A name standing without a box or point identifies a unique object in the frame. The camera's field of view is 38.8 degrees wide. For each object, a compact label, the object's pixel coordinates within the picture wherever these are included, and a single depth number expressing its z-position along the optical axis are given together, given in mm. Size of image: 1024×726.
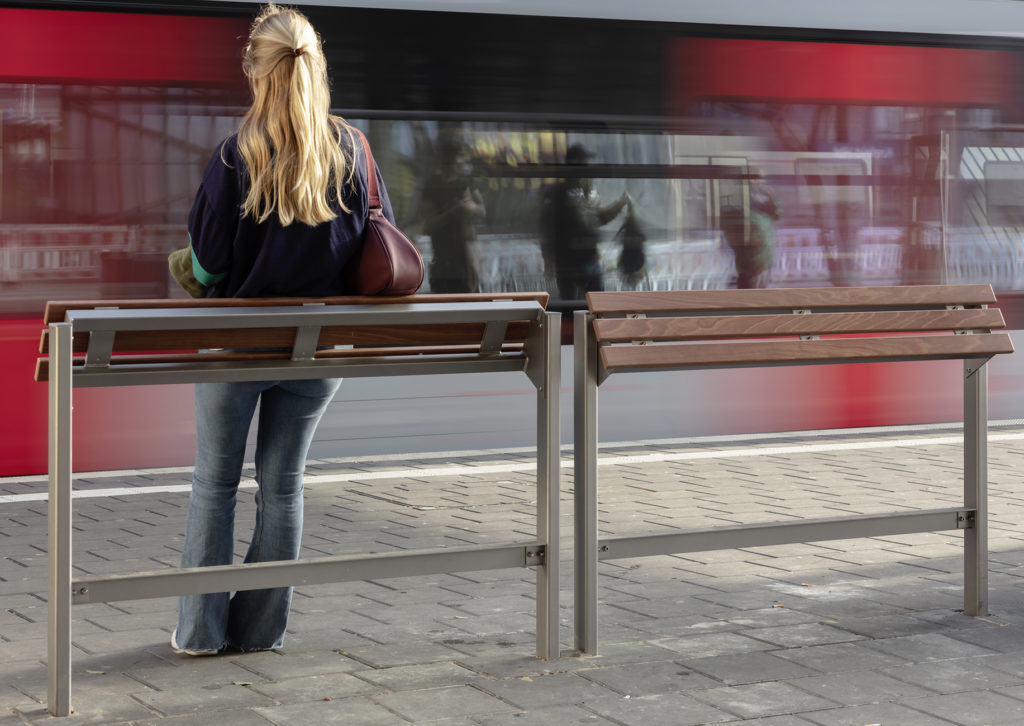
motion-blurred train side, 8094
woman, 3953
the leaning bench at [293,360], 3660
